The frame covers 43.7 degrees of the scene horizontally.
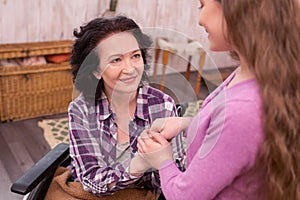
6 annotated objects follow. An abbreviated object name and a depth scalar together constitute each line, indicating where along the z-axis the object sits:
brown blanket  1.33
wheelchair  1.27
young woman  0.73
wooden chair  3.23
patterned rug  2.79
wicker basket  2.87
